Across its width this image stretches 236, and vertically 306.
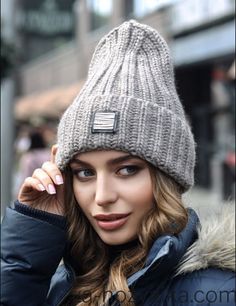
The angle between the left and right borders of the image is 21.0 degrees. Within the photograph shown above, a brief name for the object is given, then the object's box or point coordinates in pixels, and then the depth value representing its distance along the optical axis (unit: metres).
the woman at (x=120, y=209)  1.87
